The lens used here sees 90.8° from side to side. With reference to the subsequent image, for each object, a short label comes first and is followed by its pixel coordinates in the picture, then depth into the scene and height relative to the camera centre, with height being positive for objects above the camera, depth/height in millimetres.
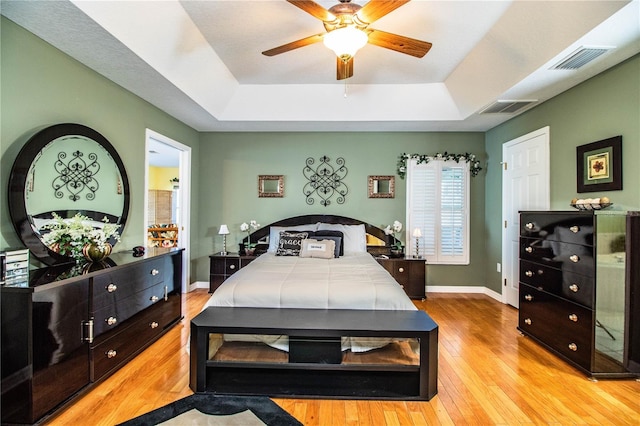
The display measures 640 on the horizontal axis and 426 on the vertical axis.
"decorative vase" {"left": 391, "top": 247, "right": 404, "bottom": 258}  4617 -555
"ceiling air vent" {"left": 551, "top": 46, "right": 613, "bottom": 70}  2427 +1282
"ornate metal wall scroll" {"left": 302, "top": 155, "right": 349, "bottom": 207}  5020 +533
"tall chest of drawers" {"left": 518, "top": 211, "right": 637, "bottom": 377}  2359 -600
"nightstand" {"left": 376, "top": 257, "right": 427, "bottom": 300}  4523 -843
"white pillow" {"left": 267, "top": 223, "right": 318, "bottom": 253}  4375 -234
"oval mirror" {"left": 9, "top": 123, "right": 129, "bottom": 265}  2209 +248
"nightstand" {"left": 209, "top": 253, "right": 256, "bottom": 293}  4539 -757
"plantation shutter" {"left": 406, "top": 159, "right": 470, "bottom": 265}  4961 +70
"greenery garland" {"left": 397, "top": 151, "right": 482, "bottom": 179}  4918 +879
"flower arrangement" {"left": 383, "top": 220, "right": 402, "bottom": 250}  4730 -254
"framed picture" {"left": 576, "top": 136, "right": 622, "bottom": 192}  2670 +451
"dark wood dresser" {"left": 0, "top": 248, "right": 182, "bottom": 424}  1731 -757
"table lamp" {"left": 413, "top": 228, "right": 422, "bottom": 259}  4582 -315
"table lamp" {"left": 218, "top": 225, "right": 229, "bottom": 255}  4750 -307
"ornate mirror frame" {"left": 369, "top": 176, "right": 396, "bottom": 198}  4996 +432
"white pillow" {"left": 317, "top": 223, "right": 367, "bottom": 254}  4332 -305
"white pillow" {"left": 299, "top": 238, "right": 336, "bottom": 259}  3846 -429
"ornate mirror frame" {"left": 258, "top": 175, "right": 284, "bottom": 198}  5047 +448
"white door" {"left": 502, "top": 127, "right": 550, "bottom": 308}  3672 +347
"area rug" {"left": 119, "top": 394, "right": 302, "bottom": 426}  1857 -1224
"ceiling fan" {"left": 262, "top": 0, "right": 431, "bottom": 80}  2025 +1302
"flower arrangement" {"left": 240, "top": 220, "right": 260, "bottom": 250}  4805 -227
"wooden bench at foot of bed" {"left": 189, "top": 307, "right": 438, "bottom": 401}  2102 -1052
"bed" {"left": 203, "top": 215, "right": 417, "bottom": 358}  2256 -596
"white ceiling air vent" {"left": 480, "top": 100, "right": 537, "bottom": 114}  3613 +1291
